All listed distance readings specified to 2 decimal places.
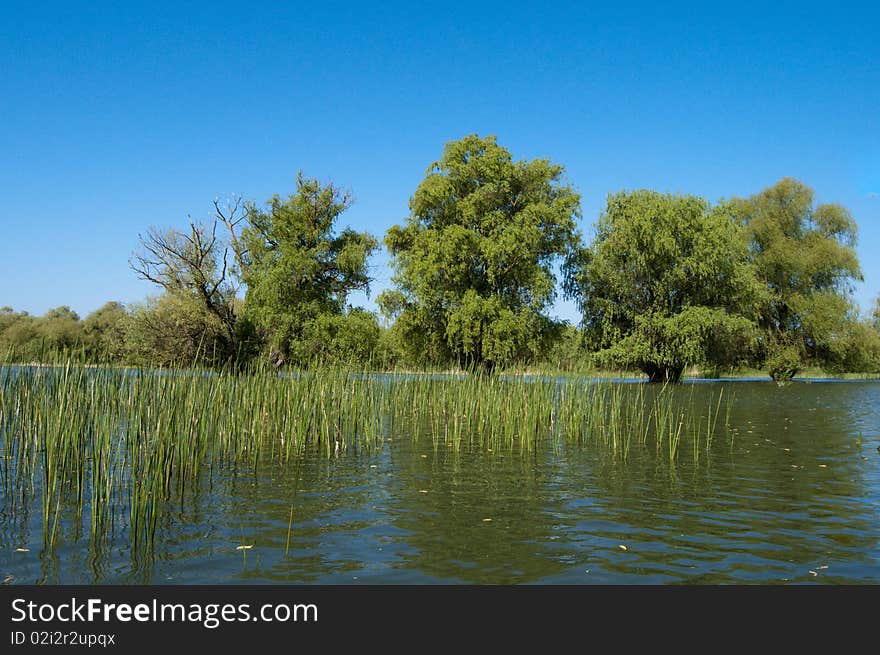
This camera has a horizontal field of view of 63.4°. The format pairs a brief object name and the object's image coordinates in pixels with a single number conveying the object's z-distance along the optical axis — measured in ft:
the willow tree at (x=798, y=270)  125.59
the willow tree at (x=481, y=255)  99.96
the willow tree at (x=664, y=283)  107.86
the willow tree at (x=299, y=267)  112.98
